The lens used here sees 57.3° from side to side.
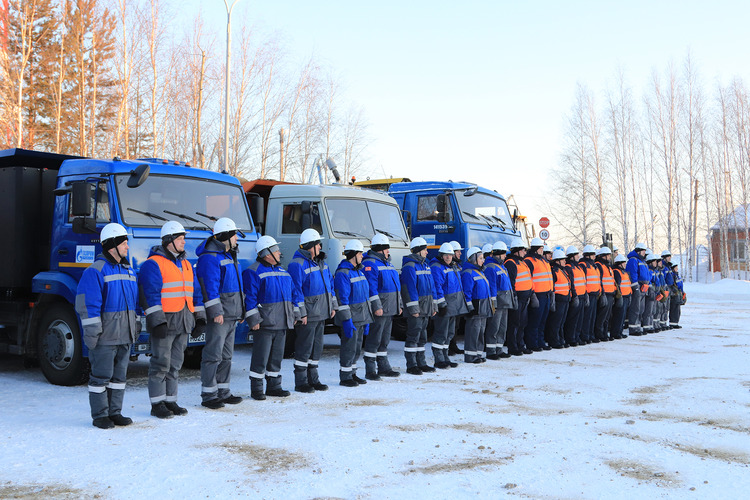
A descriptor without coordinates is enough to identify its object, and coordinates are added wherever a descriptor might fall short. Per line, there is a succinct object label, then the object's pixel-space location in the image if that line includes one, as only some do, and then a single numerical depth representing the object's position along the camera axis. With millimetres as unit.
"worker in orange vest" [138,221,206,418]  6711
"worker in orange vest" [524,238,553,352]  12547
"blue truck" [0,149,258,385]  8164
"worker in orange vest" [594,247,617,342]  14492
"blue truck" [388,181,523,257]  13148
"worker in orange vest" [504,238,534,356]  12148
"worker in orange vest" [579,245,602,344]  14031
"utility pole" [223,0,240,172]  20450
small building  43312
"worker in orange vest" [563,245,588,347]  13570
